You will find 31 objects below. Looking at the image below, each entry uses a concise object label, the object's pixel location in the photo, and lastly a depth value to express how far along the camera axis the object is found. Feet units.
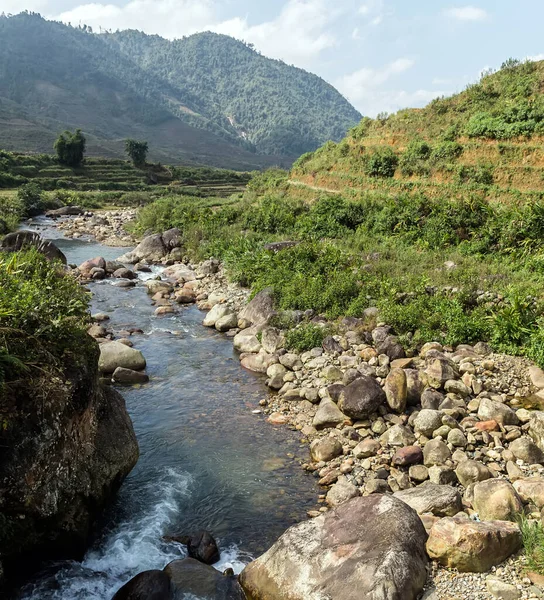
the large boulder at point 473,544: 24.82
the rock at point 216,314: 68.80
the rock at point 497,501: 28.27
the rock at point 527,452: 34.27
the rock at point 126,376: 50.88
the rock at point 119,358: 51.96
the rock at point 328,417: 42.68
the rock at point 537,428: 35.83
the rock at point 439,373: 43.68
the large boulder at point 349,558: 23.54
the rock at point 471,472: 33.06
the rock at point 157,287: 83.71
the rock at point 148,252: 107.96
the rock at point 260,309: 63.52
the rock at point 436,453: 35.81
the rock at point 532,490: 29.07
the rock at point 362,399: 41.81
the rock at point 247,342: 58.95
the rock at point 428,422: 38.99
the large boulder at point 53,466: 24.72
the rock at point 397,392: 42.24
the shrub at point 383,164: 113.60
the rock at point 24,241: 85.10
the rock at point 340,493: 34.01
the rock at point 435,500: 29.66
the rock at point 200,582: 25.49
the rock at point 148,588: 24.89
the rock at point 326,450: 38.75
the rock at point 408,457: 36.52
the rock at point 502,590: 23.04
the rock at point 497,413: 38.52
